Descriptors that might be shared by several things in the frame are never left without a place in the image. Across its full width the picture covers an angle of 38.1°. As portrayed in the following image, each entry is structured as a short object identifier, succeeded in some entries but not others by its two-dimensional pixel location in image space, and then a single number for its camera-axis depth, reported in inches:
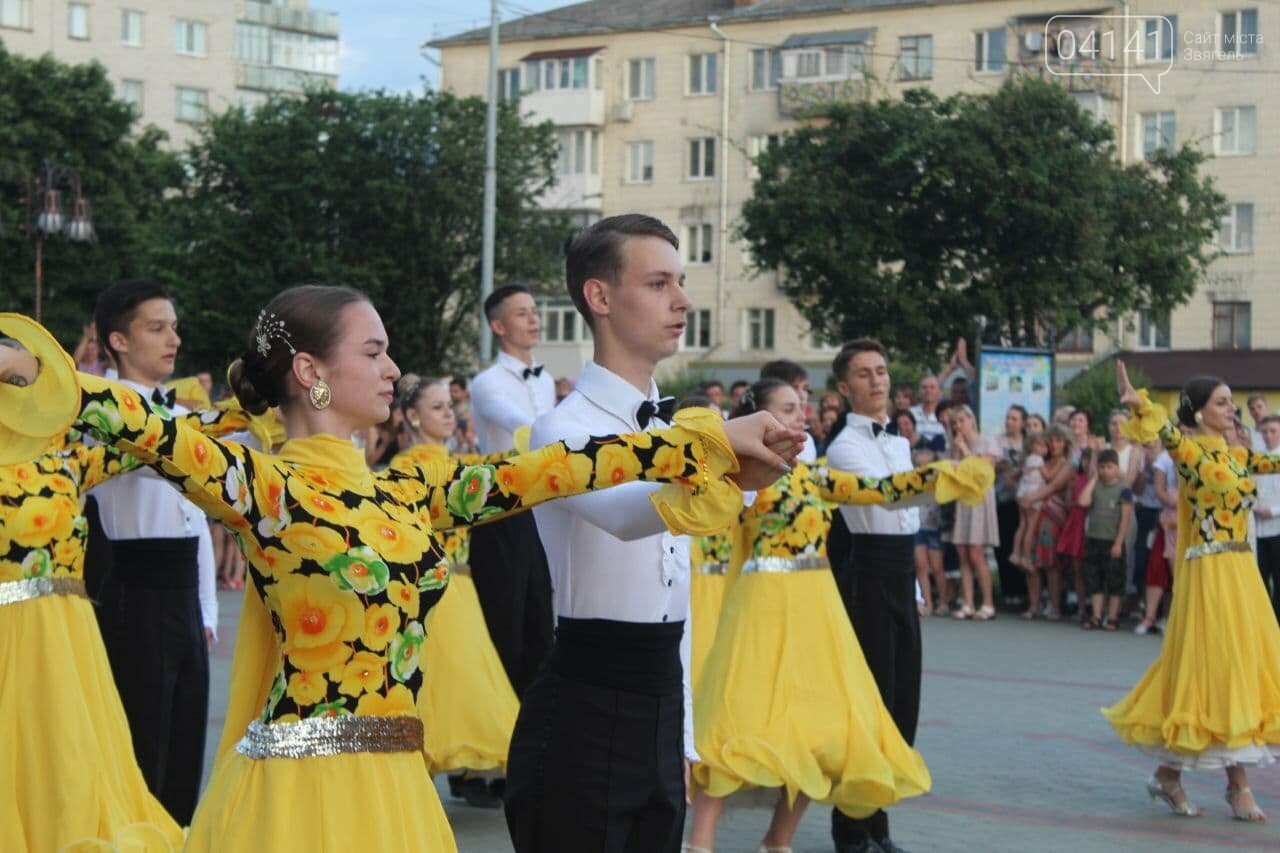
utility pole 1405.0
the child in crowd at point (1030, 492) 713.0
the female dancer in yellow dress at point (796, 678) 294.8
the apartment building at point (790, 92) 1822.1
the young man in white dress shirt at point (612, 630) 183.5
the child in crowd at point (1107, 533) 675.4
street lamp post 1072.8
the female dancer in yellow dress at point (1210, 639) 354.6
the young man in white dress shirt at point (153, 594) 278.5
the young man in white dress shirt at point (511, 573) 346.3
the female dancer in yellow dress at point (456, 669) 341.1
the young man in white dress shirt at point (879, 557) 324.5
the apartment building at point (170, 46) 2662.4
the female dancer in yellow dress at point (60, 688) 246.1
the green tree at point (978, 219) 1398.9
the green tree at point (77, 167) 1886.1
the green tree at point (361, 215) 1678.2
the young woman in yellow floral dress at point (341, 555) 157.5
